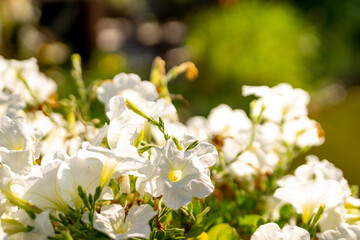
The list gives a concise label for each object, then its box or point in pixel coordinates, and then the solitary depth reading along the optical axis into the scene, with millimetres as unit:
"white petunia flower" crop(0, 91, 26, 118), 952
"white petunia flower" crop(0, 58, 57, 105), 1074
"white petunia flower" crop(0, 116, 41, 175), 866
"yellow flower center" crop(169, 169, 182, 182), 862
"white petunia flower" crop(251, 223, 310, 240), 858
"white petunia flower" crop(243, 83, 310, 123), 1008
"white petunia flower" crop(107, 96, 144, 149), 877
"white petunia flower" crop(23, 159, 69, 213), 844
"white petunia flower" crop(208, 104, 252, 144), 1074
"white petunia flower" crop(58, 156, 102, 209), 846
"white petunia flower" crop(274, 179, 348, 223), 906
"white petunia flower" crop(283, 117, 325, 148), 1047
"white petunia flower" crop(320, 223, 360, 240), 870
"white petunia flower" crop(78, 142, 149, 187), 836
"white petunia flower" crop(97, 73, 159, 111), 979
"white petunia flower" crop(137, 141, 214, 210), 848
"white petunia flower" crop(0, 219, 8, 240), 821
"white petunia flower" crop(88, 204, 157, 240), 839
